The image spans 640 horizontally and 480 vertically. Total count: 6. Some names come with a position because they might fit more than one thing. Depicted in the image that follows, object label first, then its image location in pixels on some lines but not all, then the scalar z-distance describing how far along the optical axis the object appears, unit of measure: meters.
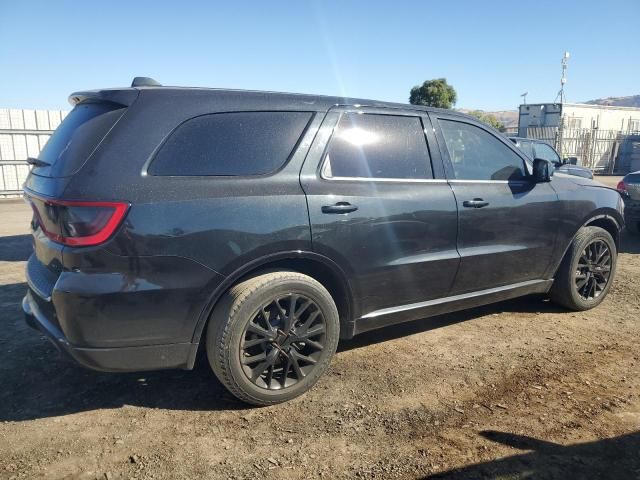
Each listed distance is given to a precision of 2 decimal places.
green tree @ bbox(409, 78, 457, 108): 32.22
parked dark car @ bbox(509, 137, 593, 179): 9.71
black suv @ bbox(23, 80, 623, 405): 2.47
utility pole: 38.97
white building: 22.73
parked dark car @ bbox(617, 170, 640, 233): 8.00
